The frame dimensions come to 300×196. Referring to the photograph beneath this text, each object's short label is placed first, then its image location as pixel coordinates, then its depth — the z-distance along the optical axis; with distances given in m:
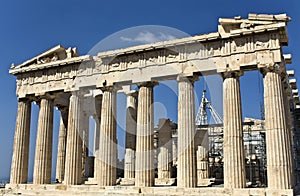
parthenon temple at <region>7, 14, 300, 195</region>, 23.27
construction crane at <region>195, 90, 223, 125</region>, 46.75
